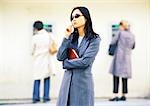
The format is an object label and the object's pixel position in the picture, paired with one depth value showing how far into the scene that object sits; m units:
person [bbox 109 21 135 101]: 10.66
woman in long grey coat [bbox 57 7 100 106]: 4.98
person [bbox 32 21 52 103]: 10.58
